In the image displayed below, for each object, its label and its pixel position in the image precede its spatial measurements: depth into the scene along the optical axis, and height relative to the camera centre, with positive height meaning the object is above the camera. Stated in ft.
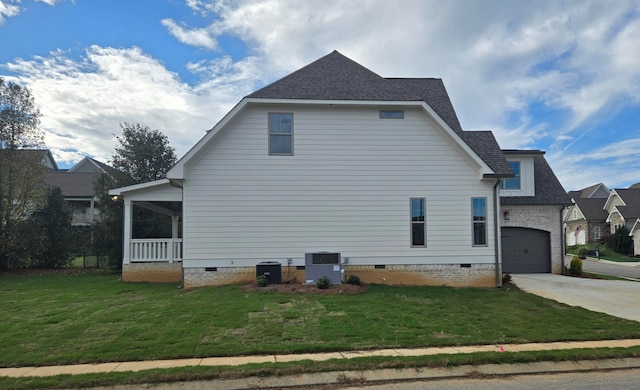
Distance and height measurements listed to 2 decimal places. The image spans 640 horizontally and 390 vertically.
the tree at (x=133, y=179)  66.28 +7.12
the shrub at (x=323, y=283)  40.19 -6.59
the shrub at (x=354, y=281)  42.45 -6.74
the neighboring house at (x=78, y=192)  114.03 +8.01
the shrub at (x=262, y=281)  40.52 -6.41
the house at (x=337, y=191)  44.93 +3.13
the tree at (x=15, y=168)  63.57 +8.59
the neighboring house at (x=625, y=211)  123.26 +1.83
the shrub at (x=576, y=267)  59.77 -7.63
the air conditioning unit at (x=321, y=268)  42.19 -5.30
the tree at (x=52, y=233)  65.96 -2.25
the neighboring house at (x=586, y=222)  143.84 -2.26
